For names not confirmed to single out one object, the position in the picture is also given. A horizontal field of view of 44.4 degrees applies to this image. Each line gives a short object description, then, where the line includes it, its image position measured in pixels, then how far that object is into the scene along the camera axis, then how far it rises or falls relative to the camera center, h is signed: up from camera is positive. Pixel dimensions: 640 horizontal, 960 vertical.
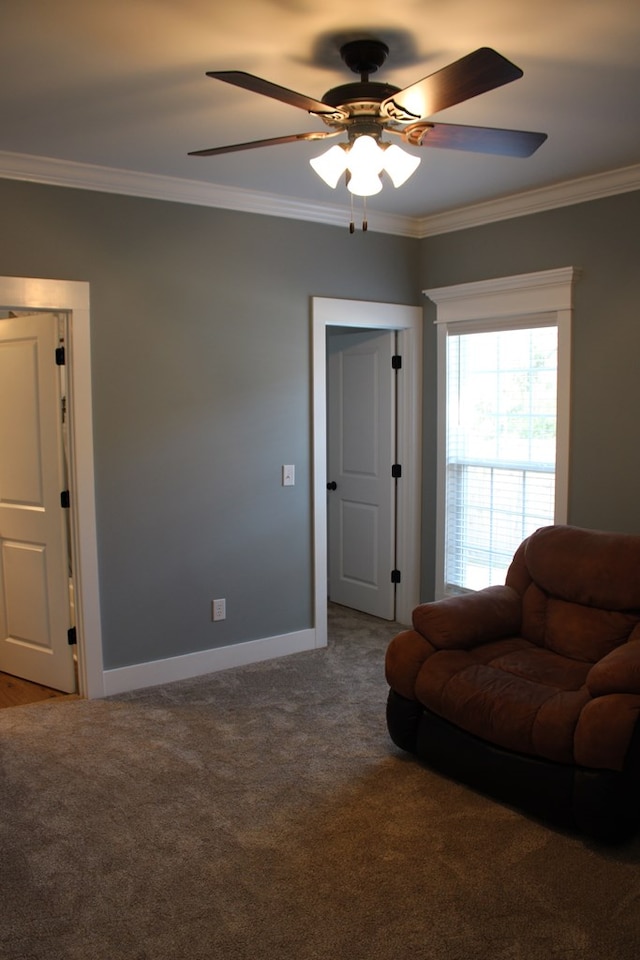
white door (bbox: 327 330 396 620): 5.34 -0.43
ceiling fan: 2.32 +0.86
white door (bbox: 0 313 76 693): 4.03 -0.51
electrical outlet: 4.46 -1.14
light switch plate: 4.67 -0.39
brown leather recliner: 2.68 -1.08
